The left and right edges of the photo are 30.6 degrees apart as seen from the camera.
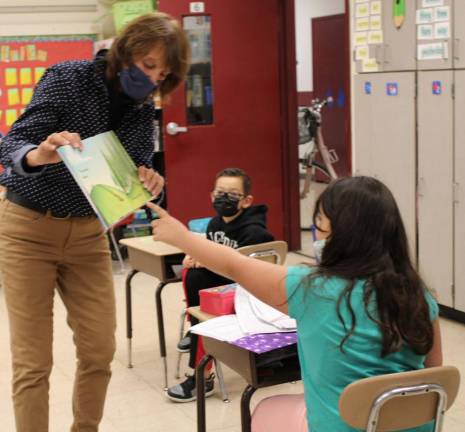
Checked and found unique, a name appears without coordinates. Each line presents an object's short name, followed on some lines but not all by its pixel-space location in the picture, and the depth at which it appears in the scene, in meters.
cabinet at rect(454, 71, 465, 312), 4.59
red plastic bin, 2.88
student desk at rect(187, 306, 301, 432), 2.52
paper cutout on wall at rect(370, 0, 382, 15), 5.16
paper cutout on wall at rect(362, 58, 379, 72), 5.23
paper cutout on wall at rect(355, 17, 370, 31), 5.30
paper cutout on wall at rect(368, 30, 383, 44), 5.18
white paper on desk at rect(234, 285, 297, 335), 2.63
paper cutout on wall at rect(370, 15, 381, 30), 5.18
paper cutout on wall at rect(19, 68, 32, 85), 6.67
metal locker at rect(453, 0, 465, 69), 4.53
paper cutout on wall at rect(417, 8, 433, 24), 4.74
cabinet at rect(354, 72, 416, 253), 4.98
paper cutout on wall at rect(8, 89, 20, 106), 6.64
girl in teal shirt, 1.97
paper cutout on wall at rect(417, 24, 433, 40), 4.74
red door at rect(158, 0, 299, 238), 6.45
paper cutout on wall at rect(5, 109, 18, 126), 6.62
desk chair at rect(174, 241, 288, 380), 3.60
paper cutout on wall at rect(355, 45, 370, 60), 5.30
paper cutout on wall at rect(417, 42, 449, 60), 4.65
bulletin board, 6.64
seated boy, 3.91
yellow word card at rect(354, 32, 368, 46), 5.33
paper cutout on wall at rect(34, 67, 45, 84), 6.70
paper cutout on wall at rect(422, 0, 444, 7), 4.66
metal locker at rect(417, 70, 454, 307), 4.72
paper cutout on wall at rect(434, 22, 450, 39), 4.64
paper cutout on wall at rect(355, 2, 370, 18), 5.29
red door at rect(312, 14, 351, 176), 9.65
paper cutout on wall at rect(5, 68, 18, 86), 6.64
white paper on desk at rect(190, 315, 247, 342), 2.57
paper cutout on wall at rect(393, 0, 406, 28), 4.96
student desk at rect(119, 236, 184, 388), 4.05
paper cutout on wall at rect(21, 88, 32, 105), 6.66
